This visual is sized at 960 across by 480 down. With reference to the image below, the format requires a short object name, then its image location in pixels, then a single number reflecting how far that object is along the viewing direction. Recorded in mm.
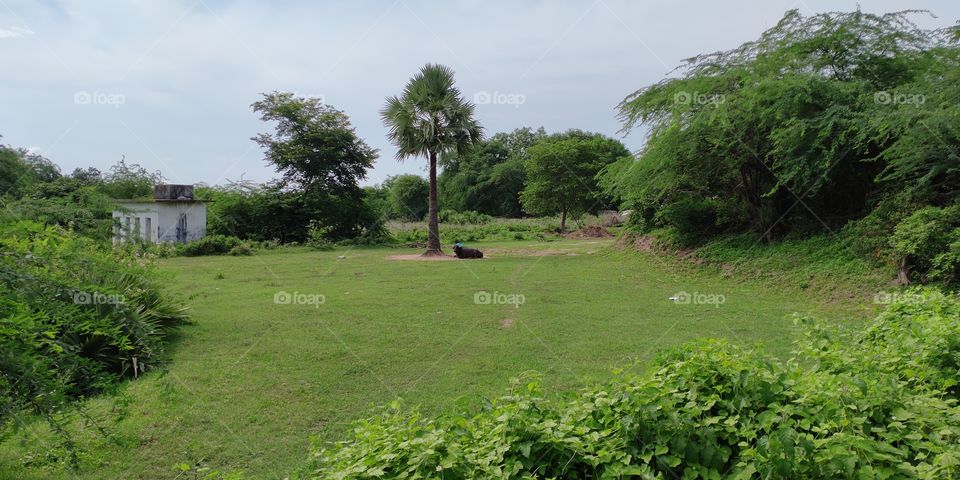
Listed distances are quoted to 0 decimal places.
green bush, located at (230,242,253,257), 25891
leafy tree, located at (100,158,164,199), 34638
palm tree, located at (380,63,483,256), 23031
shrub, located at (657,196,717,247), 17453
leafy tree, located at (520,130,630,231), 37688
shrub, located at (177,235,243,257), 25031
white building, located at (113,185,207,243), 26656
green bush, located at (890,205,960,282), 9719
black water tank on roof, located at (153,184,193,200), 27422
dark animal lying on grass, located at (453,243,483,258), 21852
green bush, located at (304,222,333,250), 29766
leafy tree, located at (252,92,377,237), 32938
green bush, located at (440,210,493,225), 46594
